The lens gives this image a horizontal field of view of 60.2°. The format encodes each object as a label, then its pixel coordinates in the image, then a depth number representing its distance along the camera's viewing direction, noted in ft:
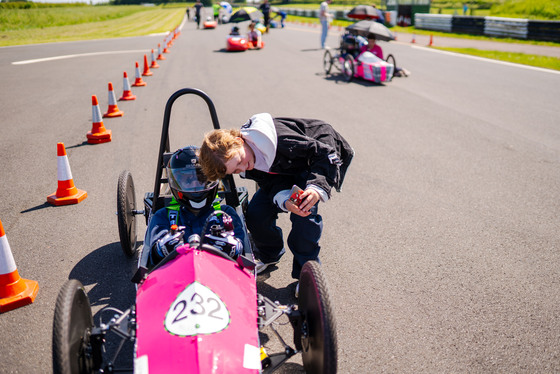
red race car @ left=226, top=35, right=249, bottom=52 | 68.59
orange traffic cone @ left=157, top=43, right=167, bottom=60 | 61.25
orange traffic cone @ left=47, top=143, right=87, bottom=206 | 17.40
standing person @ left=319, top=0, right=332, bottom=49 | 66.80
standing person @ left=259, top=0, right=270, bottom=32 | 102.89
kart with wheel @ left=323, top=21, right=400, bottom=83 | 41.91
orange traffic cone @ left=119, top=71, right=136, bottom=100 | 36.00
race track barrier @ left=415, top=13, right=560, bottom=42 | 72.43
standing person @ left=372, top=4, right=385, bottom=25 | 55.84
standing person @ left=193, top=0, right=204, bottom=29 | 128.62
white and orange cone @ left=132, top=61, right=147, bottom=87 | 42.14
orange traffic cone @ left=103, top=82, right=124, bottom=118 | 30.89
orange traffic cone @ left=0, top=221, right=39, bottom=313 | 11.59
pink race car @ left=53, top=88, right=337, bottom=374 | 7.36
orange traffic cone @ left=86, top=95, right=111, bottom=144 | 25.26
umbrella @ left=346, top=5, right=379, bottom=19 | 54.75
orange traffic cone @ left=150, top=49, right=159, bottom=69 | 53.13
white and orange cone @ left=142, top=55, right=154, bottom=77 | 47.62
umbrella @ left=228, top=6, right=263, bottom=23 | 93.61
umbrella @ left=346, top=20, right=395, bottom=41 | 41.09
